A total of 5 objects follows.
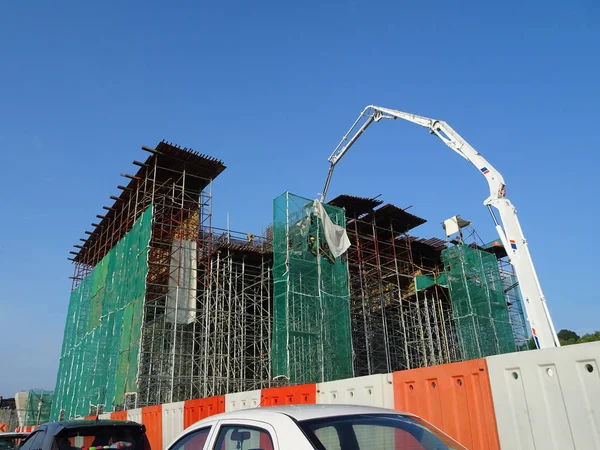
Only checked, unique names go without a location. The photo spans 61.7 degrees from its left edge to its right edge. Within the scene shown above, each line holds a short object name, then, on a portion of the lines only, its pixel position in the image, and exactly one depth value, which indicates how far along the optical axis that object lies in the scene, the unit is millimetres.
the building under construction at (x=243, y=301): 20156
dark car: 5574
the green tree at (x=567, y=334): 49094
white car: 2727
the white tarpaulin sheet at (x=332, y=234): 21016
